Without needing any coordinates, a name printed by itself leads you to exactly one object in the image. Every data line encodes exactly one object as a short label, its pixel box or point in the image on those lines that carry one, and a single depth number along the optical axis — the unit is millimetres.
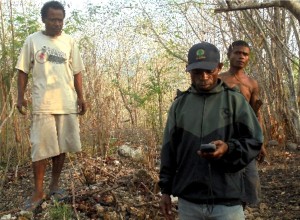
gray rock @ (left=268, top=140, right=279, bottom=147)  6836
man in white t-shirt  3678
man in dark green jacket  1915
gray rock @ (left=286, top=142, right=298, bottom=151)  7031
